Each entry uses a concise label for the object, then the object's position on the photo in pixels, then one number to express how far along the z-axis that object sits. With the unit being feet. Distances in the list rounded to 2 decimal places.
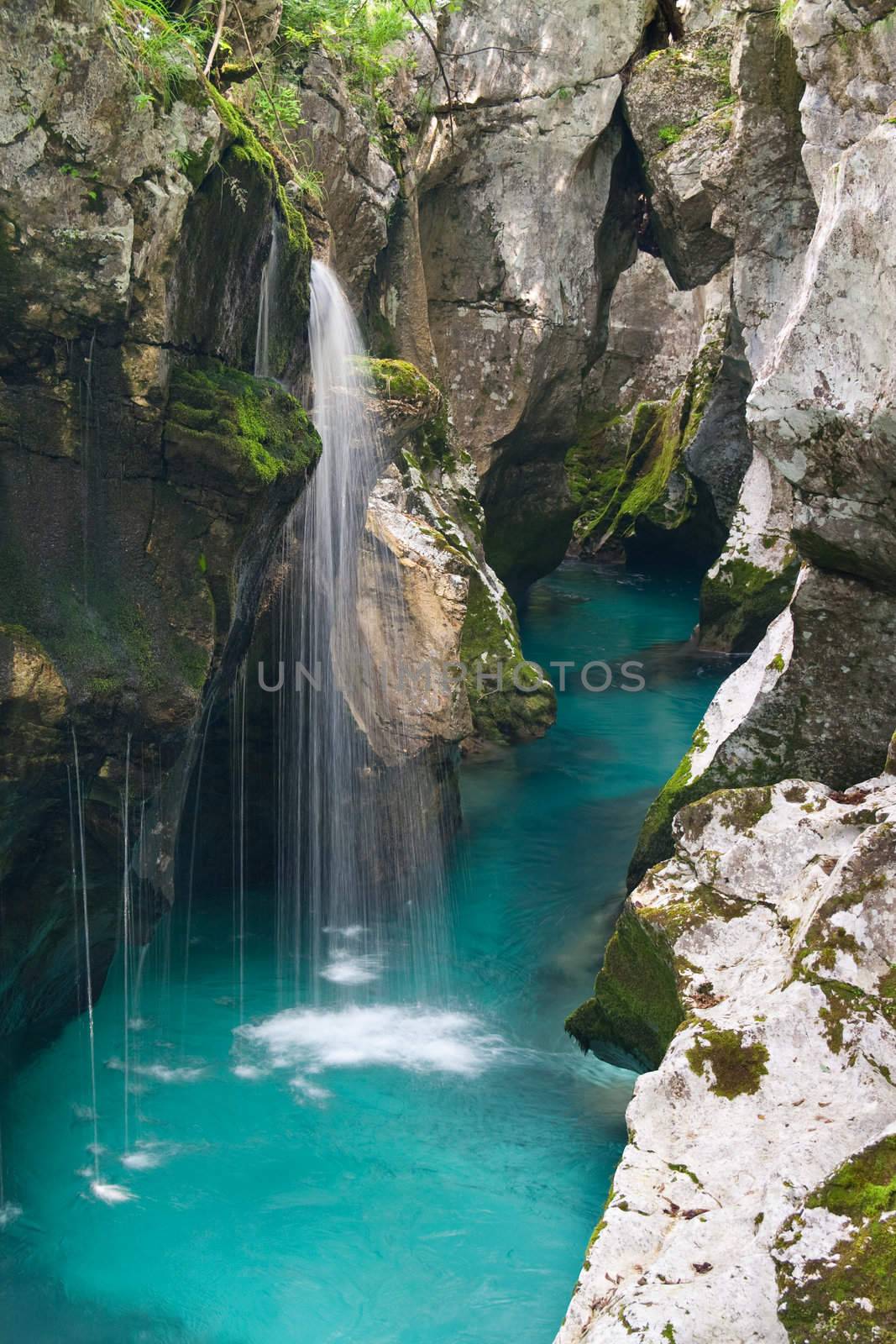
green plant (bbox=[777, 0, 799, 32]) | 26.07
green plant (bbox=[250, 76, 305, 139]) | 29.63
